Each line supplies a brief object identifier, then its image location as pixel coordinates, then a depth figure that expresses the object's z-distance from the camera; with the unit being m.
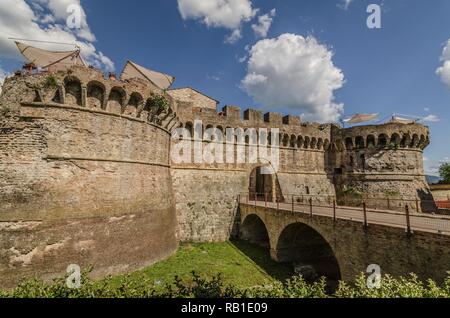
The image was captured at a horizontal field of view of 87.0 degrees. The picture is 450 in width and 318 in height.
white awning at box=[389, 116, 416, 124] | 26.76
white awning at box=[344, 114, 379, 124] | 28.70
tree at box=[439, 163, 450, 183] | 40.31
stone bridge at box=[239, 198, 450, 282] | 6.89
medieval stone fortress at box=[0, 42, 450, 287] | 9.88
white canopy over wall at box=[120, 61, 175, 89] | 19.70
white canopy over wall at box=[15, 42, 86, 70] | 14.27
